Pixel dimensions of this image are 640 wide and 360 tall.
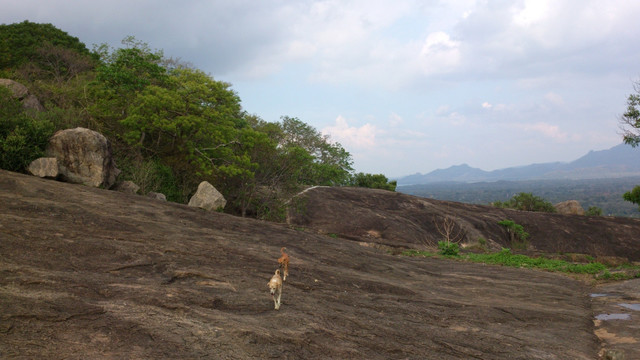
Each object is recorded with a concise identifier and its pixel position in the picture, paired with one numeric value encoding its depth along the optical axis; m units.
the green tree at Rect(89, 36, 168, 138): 21.14
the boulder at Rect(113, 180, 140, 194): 16.56
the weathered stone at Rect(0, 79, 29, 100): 18.39
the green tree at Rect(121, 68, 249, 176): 20.81
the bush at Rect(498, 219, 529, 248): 28.73
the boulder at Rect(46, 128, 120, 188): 14.34
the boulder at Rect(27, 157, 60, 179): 13.06
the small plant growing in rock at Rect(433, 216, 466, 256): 26.78
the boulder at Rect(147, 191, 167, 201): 17.83
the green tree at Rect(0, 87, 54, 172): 12.94
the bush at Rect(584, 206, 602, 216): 39.17
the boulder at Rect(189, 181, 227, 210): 19.44
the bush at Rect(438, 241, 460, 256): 19.55
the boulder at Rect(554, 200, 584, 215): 38.19
